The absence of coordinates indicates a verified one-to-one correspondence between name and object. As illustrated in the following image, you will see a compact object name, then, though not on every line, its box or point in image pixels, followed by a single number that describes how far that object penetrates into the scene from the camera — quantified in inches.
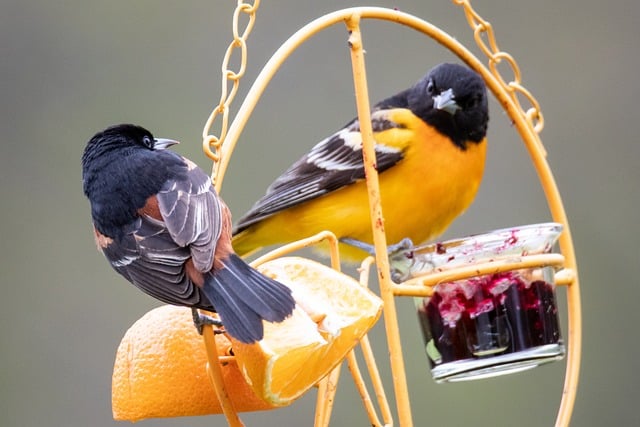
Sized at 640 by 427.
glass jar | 184.4
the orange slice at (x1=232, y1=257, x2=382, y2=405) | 135.4
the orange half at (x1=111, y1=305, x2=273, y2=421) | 156.5
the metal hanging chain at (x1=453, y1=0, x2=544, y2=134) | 195.8
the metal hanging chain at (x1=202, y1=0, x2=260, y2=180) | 159.3
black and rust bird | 138.7
